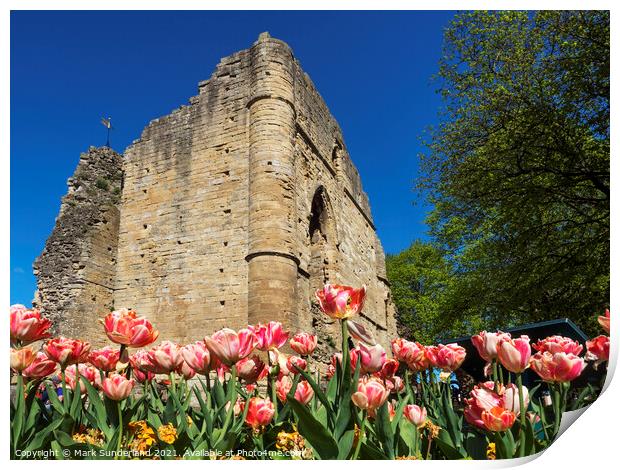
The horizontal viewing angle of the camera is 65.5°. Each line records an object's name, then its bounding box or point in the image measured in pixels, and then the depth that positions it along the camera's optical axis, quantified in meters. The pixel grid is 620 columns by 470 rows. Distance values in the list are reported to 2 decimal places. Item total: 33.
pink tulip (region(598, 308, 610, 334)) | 2.27
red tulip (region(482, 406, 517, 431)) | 1.78
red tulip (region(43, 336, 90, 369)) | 2.31
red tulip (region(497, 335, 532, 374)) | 1.92
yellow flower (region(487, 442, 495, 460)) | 2.04
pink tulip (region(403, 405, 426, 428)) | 2.02
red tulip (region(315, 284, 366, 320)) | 1.88
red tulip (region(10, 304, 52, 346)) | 2.13
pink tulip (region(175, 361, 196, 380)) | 2.51
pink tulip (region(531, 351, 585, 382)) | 1.98
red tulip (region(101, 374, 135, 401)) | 2.01
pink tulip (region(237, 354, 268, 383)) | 2.33
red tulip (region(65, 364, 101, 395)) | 2.56
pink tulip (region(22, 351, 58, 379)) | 2.29
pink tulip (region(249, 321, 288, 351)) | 2.22
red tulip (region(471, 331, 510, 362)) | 2.06
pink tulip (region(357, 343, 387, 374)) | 1.97
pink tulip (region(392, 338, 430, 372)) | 2.43
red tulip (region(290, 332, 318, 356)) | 2.51
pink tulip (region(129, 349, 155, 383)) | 2.50
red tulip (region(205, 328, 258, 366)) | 2.04
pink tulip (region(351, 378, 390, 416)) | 1.78
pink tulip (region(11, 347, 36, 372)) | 2.13
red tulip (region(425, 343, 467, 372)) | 2.43
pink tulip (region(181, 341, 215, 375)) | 2.22
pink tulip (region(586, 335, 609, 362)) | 2.37
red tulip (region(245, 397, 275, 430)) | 2.12
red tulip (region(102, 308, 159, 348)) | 2.07
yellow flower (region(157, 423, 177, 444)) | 2.00
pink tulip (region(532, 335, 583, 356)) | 2.19
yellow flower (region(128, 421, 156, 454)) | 2.08
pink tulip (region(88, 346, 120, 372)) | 2.36
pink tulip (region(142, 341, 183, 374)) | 2.35
